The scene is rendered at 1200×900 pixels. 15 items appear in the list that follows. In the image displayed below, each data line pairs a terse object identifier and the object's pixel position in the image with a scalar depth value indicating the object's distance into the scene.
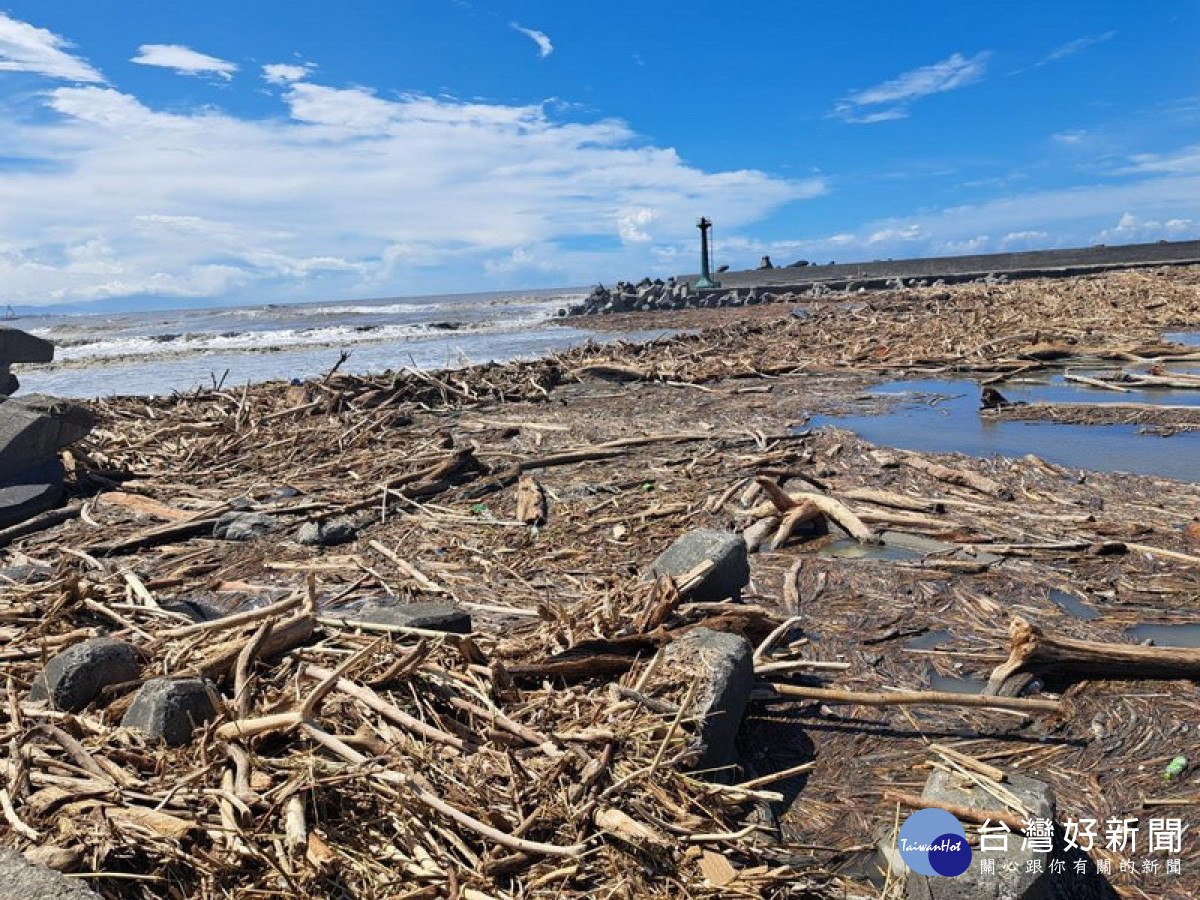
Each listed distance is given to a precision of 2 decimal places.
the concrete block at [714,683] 3.14
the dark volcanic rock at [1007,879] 2.43
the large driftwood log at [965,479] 6.64
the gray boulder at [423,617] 3.86
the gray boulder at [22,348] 11.00
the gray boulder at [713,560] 4.43
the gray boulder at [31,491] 7.85
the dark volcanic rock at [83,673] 3.17
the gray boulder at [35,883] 2.00
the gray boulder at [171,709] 2.89
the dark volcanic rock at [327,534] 6.79
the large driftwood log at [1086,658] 3.74
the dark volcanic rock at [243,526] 7.10
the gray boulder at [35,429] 8.23
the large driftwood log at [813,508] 6.04
